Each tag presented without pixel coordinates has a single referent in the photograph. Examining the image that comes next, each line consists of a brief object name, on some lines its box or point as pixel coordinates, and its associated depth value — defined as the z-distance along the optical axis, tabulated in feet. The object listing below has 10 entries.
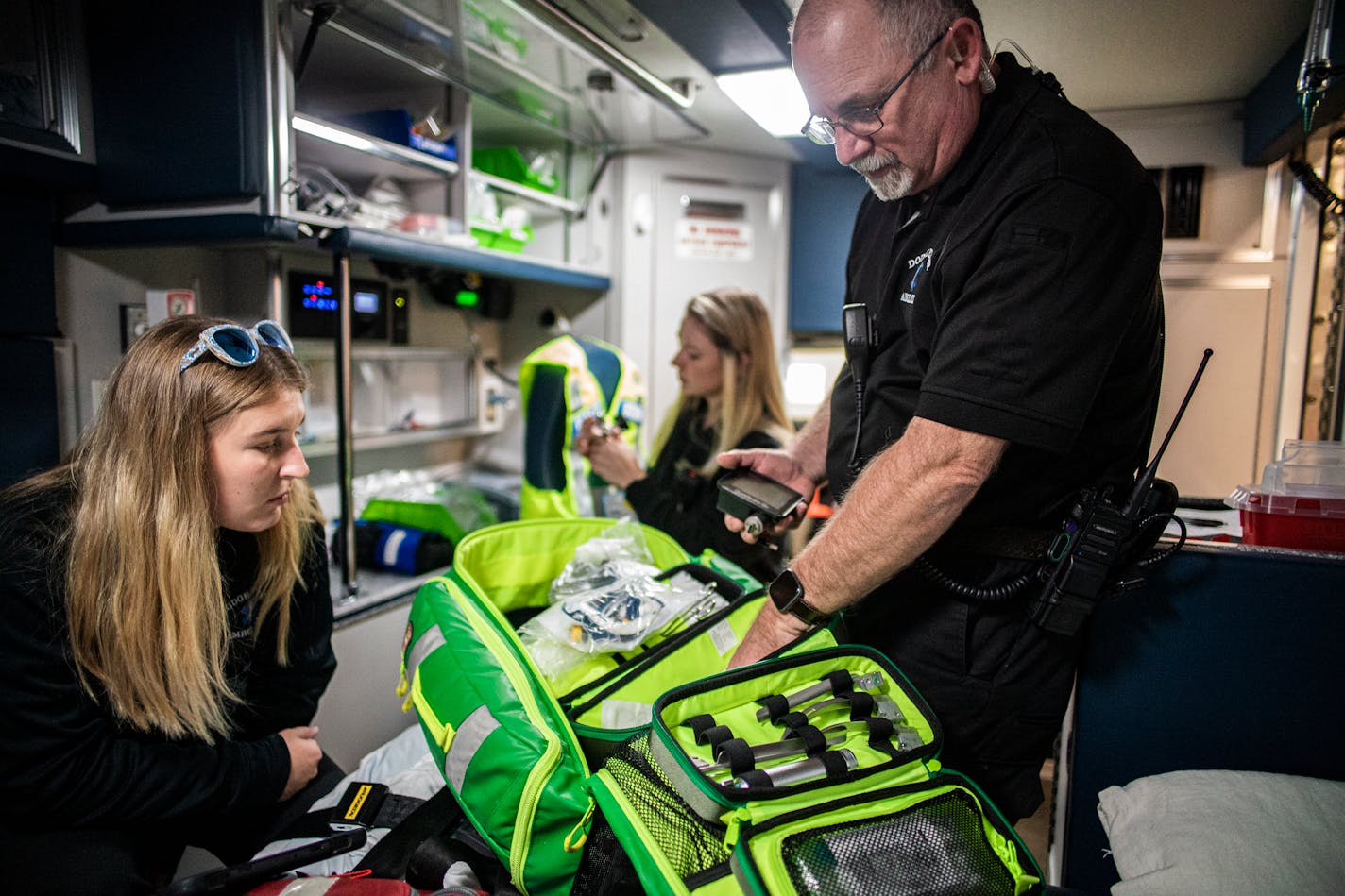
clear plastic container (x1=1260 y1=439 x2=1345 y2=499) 4.66
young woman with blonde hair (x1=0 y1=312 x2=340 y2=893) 4.23
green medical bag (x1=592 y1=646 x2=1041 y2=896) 3.03
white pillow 3.49
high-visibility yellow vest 9.41
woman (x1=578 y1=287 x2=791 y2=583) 8.41
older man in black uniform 3.53
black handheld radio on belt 3.83
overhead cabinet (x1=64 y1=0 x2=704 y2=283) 6.36
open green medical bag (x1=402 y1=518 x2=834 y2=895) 3.79
